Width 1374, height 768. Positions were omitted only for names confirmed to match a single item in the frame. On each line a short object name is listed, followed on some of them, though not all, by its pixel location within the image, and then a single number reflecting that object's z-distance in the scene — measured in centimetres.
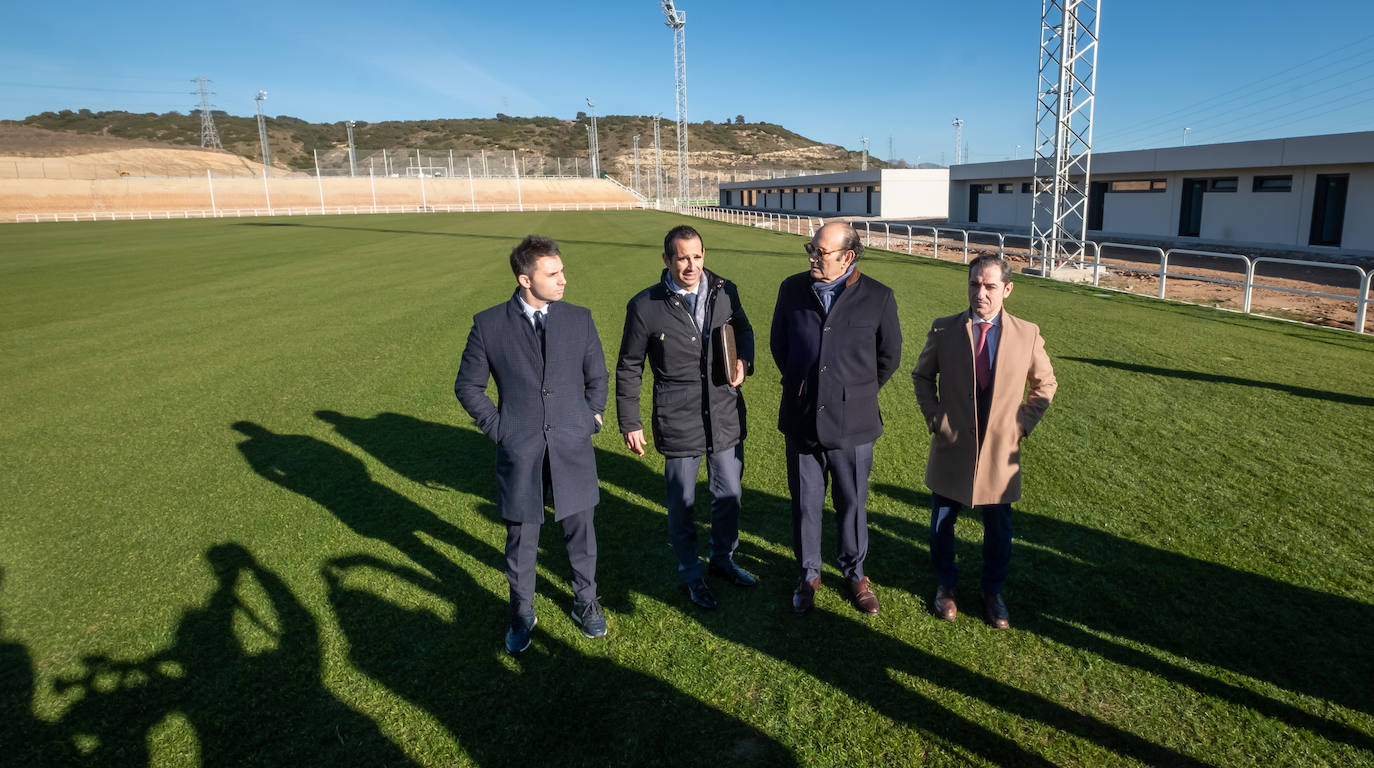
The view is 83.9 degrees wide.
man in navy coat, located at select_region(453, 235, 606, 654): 314
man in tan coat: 323
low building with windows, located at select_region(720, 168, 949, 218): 4925
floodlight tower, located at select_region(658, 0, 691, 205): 6159
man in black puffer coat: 341
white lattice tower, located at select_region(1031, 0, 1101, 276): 1727
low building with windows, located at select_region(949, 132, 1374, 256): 2139
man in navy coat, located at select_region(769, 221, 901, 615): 327
